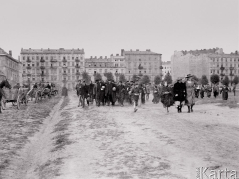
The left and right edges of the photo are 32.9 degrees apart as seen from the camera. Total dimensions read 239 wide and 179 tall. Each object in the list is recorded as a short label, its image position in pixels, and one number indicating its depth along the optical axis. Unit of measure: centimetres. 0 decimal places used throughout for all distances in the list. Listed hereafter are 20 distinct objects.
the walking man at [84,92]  2377
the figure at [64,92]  5685
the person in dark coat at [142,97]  2745
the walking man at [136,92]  2049
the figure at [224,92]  3643
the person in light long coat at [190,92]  1933
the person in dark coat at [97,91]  2541
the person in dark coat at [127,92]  2741
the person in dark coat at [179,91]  1934
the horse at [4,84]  2125
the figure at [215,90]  4128
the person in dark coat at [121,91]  2592
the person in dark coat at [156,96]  2986
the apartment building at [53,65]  15412
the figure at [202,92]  4353
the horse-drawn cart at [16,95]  2514
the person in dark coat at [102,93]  2548
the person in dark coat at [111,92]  2558
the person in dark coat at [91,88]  2619
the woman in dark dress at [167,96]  1998
